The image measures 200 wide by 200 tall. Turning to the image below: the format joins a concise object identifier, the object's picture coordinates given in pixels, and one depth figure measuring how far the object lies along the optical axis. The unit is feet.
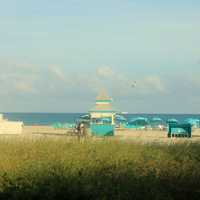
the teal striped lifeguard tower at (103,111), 147.13
